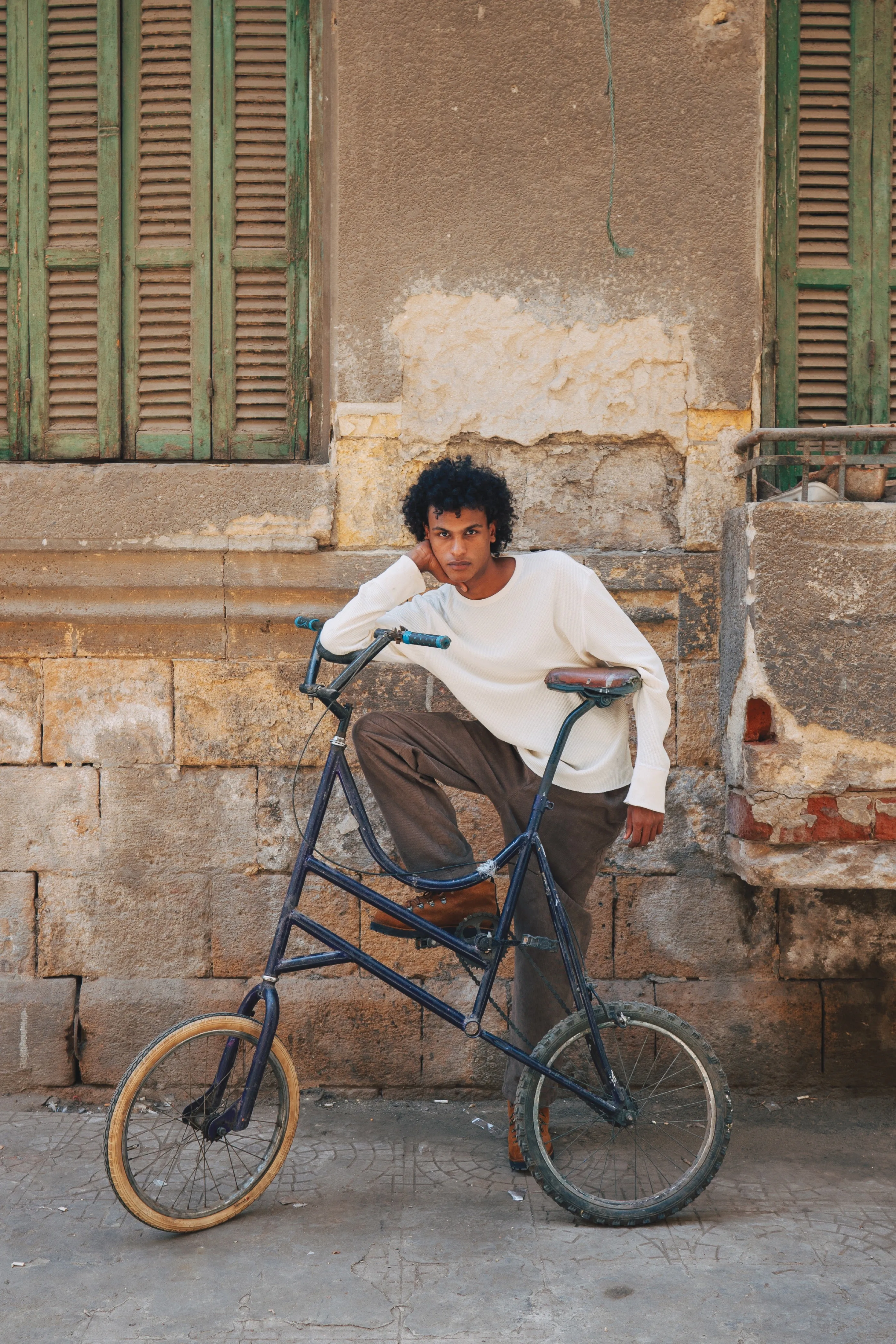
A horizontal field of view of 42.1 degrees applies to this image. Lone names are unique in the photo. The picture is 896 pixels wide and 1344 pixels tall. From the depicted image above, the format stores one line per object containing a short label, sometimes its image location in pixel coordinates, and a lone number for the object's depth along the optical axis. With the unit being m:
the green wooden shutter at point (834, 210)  4.13
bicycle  2.96
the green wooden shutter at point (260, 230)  4.12
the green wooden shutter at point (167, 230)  4.13
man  3.11
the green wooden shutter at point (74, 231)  4.12
